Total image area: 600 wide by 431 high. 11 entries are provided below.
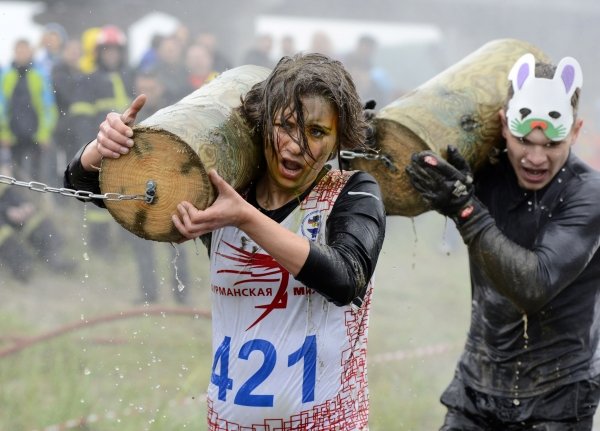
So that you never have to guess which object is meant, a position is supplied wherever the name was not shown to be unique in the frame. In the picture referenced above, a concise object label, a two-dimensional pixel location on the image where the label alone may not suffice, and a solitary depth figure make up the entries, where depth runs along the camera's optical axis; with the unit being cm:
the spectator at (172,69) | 1850
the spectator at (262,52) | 2125
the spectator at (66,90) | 1864
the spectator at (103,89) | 1827
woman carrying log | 605
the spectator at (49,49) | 1970
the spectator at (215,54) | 1894
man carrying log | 740
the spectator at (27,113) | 1884
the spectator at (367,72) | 2278
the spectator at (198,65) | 1823
